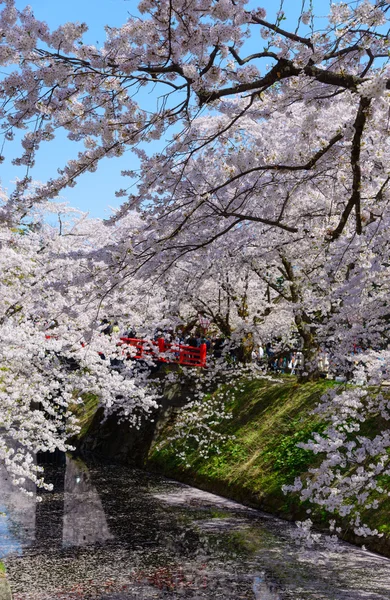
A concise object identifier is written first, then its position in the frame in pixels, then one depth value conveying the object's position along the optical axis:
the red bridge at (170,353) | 20.11
